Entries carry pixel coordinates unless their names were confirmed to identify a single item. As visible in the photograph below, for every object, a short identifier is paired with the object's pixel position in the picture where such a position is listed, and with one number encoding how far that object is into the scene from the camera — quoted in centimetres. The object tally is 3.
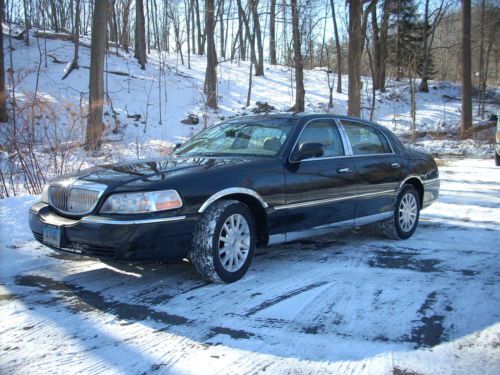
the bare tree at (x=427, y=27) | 3306
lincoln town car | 399
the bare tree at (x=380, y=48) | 3244
